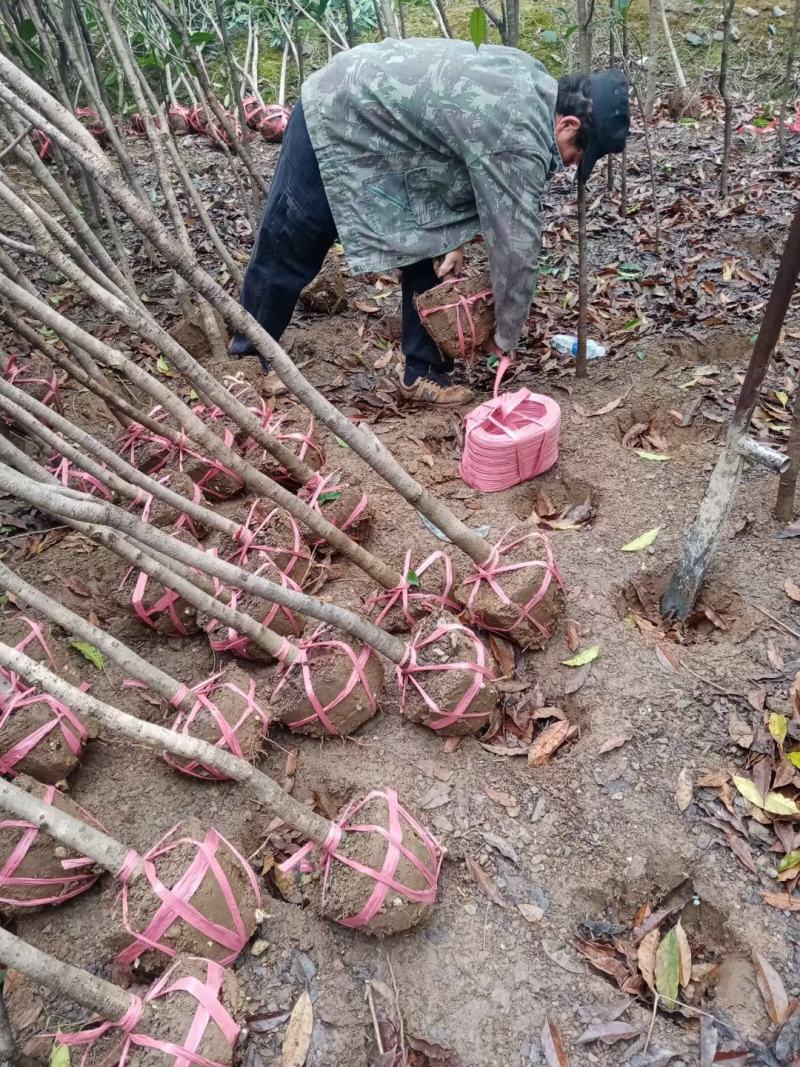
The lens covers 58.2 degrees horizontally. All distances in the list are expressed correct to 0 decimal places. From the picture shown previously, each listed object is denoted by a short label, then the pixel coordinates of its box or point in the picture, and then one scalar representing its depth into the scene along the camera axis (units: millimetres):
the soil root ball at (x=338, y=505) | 2729
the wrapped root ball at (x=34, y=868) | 1785
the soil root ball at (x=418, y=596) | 2361
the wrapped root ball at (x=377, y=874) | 1672
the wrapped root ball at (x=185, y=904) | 1623
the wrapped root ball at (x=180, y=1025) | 1443
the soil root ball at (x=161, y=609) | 2502
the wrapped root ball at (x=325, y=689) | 2084
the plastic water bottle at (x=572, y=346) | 3951
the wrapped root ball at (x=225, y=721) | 1994
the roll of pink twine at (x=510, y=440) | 2977
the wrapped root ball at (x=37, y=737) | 2033
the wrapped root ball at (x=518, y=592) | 2301
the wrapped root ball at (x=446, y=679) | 2061
